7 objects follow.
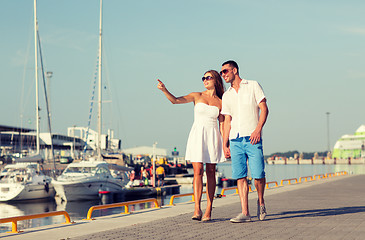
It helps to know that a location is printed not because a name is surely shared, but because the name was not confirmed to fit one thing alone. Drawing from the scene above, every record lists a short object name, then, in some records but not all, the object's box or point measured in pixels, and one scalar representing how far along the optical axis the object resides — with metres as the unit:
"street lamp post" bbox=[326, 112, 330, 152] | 105.74
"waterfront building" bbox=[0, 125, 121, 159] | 94.31
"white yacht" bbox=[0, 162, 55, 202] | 38.66
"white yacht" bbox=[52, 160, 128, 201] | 38.38
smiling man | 8.36
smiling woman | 8.65
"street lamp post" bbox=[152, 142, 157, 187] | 44.25
